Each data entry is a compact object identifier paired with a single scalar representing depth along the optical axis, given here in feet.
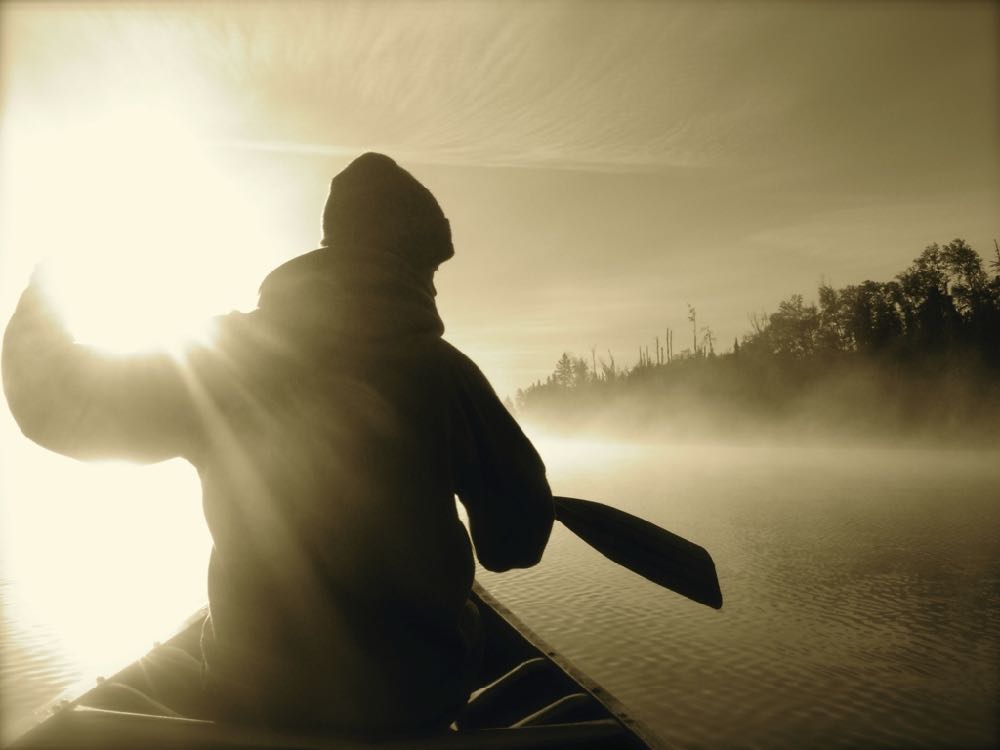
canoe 5.24
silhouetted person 4.82
